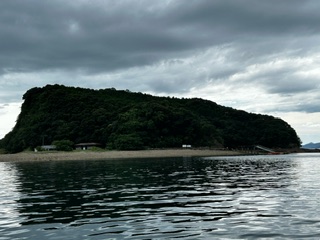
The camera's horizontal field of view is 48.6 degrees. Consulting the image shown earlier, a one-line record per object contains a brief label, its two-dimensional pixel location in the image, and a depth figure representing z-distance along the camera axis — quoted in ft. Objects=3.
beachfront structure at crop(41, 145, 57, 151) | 443.73
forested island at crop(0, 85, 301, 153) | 483.10
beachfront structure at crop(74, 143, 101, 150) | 480.64
